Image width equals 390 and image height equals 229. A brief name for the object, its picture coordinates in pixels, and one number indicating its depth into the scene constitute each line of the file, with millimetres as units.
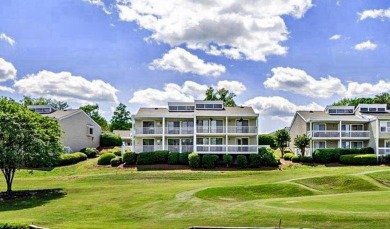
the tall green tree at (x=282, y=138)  57500
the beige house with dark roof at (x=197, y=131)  54094
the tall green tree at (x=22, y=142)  32188
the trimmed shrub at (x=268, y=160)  49750
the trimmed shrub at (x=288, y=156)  55434
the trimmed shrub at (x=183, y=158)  50650
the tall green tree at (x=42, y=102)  99250
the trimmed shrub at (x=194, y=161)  49250
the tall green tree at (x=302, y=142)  54375
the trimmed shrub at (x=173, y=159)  50631
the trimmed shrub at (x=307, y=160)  53250
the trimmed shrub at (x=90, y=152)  60031
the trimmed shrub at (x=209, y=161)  49312
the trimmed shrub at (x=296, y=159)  53469
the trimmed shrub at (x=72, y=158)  53472
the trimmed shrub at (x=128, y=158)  51031
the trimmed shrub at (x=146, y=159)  50812
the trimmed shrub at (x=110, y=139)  71375
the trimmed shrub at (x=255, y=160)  49750
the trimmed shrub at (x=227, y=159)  49969
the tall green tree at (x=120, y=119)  101000
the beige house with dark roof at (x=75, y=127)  61666
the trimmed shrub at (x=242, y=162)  49622
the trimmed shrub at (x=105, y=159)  52125
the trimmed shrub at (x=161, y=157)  51112
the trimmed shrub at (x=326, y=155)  52656
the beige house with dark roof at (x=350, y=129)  55344
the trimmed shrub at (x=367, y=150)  54738
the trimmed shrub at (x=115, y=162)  50969
